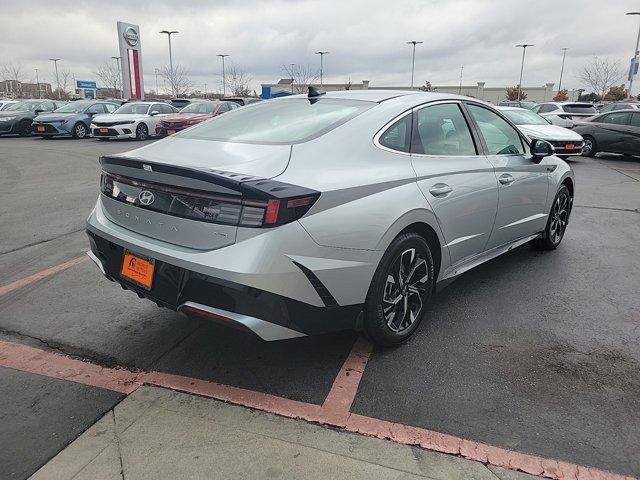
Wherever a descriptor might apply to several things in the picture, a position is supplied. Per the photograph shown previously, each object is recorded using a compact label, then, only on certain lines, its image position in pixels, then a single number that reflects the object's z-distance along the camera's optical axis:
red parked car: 17.08
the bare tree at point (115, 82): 68.44
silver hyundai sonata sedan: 2.53
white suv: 18.45
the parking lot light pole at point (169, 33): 51.16
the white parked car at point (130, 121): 17.81
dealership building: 62.99
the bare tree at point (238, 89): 67.49
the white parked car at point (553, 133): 12.90
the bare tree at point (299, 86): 51.74
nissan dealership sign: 36.41
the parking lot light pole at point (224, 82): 62.16
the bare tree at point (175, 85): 61.94
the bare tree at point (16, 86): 74.75
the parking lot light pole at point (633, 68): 37.91
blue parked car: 18.89
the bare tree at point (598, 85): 57.31
